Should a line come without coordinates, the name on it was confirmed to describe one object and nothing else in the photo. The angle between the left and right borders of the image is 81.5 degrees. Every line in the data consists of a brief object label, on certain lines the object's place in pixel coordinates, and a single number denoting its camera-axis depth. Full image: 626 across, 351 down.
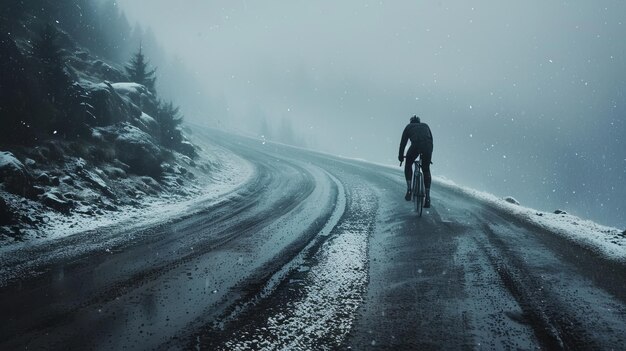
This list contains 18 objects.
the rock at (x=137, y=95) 13.79
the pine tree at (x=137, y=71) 16.98
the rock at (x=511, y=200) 12.45
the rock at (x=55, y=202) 6.58
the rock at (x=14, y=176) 6.31
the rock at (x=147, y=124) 13.07
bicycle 8.18
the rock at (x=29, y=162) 7.40
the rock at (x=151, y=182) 9.87
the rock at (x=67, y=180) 7.67
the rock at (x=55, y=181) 7.36
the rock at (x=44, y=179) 7.15
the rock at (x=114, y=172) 9.16
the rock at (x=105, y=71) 16.52
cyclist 8.16
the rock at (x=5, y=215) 5.43
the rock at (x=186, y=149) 15.98
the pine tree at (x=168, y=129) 15.69
